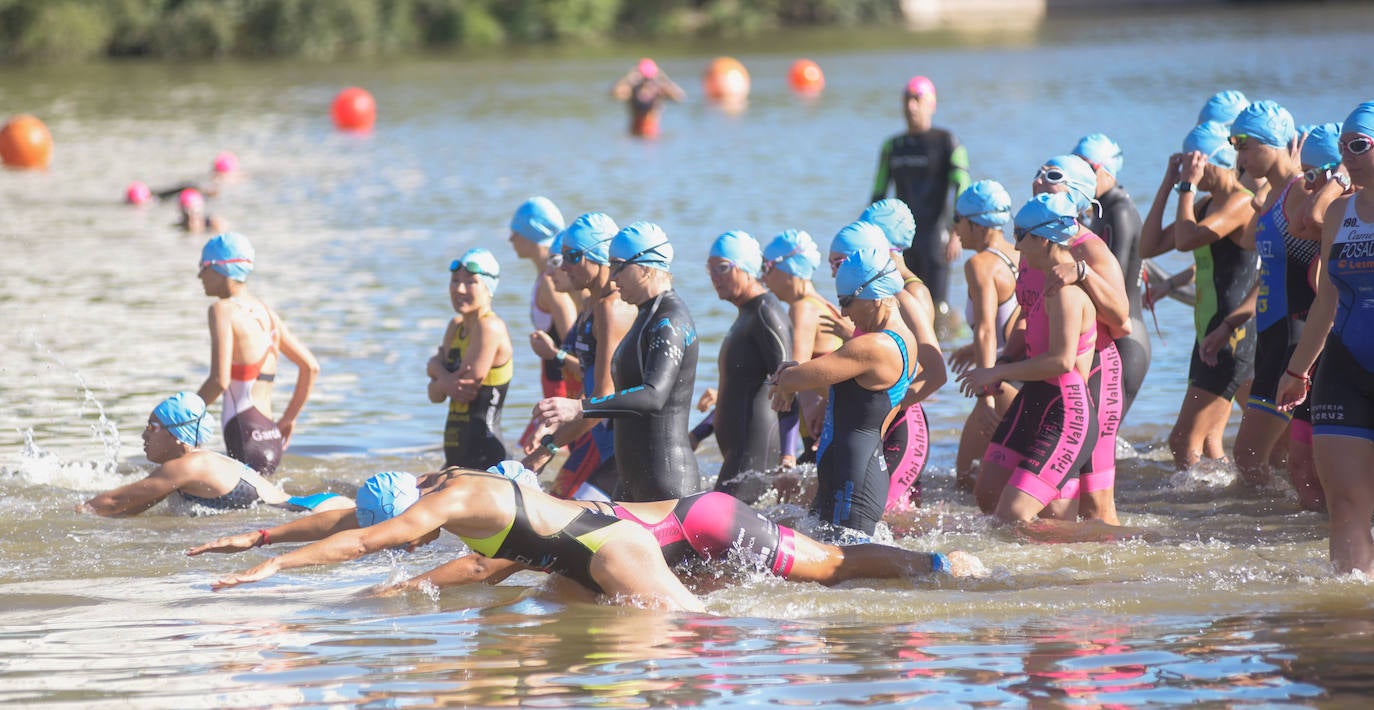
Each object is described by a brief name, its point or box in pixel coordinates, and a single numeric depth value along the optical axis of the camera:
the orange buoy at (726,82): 76.37
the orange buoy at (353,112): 65.50
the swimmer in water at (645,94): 60.44
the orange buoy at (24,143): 54.59
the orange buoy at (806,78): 78.12
